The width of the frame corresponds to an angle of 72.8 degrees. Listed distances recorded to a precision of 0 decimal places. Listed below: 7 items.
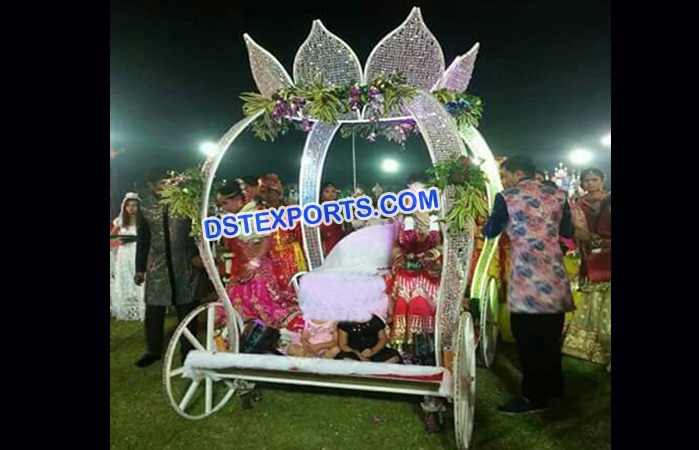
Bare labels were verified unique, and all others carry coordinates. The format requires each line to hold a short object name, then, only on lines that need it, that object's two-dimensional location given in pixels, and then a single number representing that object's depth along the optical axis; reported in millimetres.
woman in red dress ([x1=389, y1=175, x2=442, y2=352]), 3418
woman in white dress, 5793
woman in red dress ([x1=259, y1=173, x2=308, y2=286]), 4137
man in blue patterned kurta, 3164
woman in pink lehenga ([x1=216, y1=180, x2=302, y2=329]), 3605
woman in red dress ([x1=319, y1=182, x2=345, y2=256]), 5617
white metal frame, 2639
